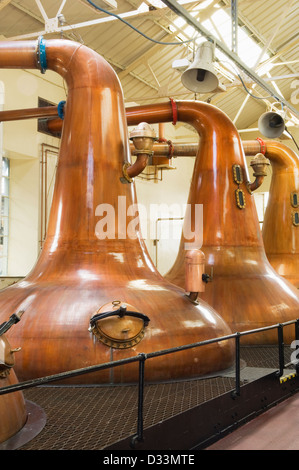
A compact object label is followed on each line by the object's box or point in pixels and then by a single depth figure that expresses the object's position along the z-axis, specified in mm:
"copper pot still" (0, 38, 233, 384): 4070
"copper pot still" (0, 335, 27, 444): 2639
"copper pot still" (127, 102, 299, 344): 6141
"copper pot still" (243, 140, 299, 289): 8445
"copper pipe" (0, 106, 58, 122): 6871
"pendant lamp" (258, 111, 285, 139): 8578
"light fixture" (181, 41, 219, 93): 6188
